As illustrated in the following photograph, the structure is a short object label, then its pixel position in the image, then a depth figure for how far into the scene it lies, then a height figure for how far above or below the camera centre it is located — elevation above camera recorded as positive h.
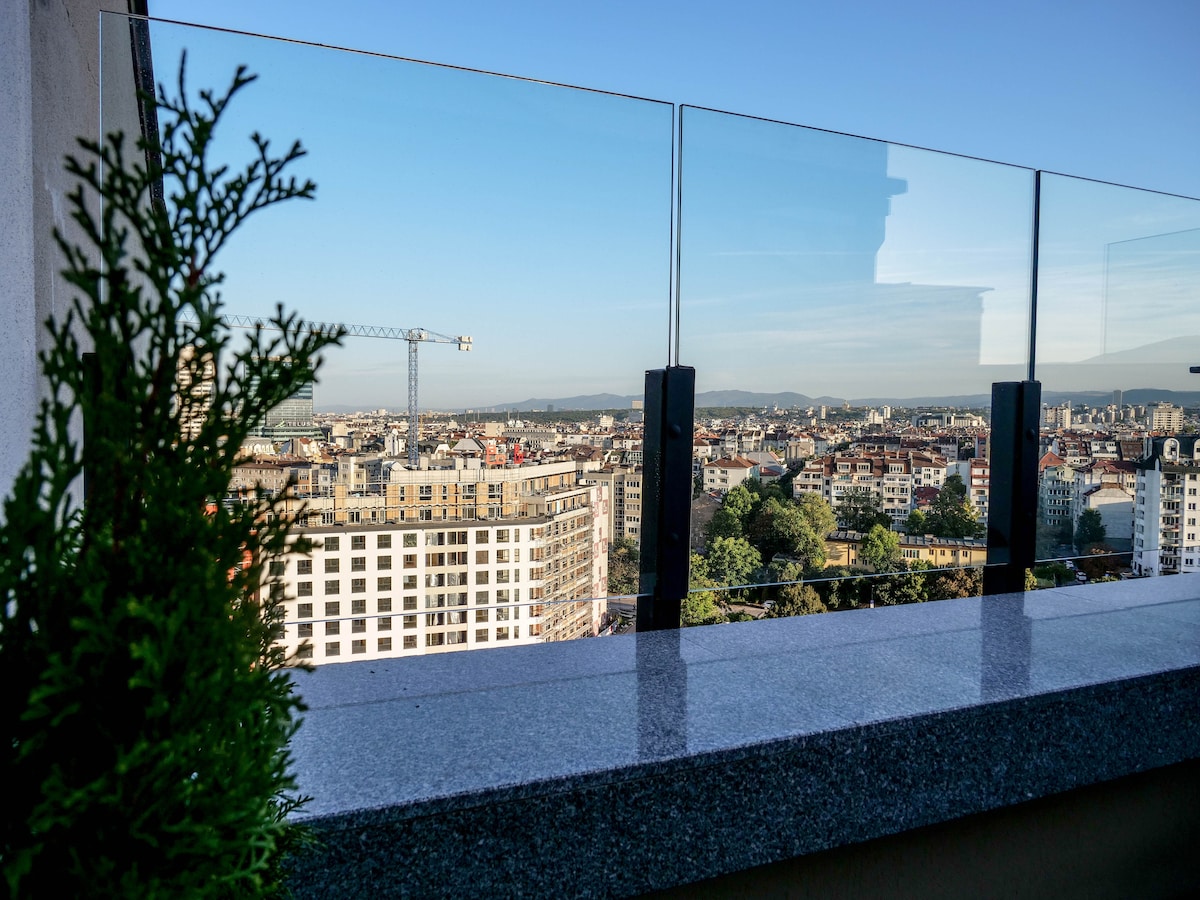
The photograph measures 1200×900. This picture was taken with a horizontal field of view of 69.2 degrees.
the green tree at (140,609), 0.78 -0.19
